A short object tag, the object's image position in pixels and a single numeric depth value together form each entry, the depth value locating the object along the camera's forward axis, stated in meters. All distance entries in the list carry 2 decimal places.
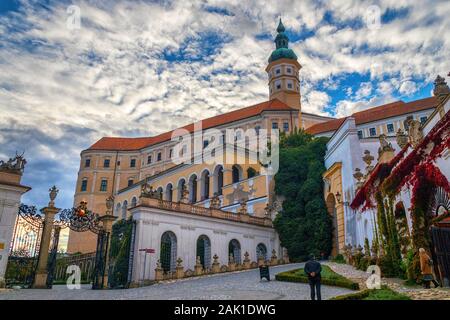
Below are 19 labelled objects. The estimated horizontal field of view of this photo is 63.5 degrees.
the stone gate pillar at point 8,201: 16.06
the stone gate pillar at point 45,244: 18.23
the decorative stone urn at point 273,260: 28.18
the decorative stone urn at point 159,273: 21.12
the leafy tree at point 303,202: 29.86
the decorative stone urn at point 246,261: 26.23
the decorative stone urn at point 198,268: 22.91
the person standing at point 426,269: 12.29
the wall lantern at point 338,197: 27.31
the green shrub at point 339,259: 25.52
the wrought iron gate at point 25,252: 17.81
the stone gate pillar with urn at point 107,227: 19.88
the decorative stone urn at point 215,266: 23.97
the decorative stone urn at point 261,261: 27.46
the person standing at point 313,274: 10.34
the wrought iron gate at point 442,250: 12.61
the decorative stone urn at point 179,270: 22.00
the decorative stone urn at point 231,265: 25.01
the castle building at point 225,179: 23.78
